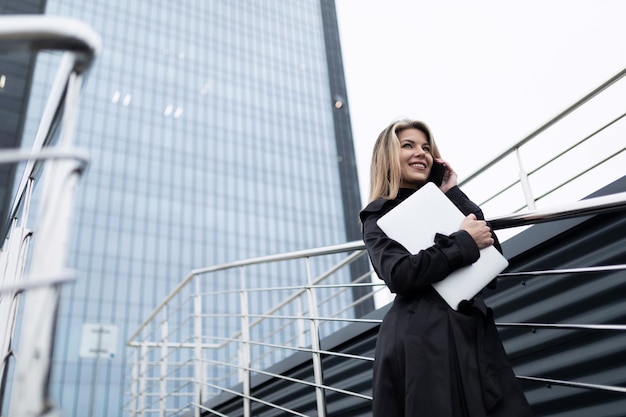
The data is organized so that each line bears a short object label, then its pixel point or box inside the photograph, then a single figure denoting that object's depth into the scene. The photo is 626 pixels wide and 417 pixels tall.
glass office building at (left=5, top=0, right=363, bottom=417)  35.25
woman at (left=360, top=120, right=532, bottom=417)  1.38
